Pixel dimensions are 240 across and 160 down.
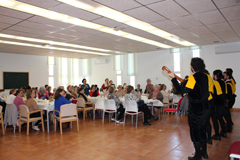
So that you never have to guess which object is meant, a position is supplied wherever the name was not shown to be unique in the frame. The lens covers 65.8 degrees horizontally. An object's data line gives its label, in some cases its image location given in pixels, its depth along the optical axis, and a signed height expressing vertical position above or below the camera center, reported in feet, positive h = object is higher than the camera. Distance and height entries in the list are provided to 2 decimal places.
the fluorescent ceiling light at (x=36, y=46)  24.98 +5.30
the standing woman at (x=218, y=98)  13.25 -1.45
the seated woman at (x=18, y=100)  17.90 -1.80
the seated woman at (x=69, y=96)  20.81 -1.73
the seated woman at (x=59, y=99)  16.99 -1.68
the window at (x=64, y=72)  42.42 +2.02
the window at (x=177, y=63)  32.30 +2.83
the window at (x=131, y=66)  37.35 +2.77
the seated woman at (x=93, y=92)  26.48 -1.73
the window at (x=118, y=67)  39.57 +2.80
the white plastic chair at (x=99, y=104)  21.04 -2.72
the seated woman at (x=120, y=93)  25.59 -1.82
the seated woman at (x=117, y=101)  20.46 -2.33
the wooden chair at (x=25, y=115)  16.24 -3.05
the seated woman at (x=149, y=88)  30.75 -1.43
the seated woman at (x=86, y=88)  30.53 -1.29
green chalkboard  33.76 +0.43
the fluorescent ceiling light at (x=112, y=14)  14.11 +5.37
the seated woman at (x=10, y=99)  18.12 -1.75
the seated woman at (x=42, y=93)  25.46 -1.68
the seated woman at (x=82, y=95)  23.31 -1.83
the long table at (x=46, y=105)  17.68 -2.37
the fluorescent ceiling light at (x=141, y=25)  17.57 +5.42
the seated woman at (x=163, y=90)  23.60 -1.40
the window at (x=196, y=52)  30.30 +4.38
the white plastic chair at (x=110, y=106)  20.03 -2.81
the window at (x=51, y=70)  39.83 +2.35
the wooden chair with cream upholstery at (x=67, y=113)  16.28 -2.90
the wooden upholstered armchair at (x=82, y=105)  22.26 -2.98
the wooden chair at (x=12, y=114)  17.17 -3.03
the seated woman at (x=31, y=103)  16.93 -2.05
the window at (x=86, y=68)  45.01 +3.06
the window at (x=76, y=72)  45.03 +2.09
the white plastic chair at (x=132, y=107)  18.26 -2.71
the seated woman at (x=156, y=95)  21.89 -1.90
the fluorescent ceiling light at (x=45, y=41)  21.67 +5.31
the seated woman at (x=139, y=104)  18.76 -2.59
